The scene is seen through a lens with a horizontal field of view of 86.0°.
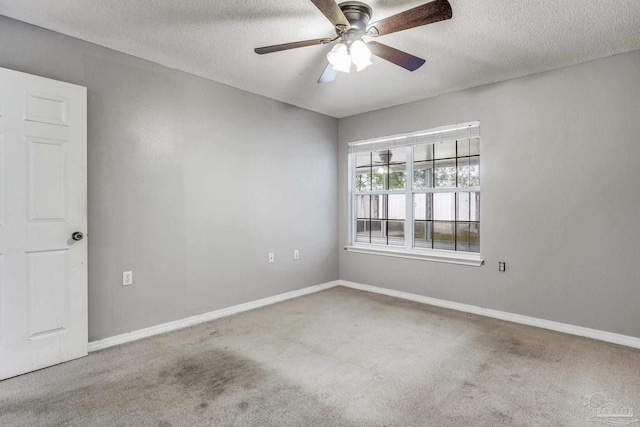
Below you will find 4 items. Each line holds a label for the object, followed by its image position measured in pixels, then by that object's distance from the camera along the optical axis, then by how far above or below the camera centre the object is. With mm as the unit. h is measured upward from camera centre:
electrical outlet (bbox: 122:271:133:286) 2873 -569
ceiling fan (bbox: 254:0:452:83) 1896 +1069
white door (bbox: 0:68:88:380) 2244 -77
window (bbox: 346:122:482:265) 3848 +193
